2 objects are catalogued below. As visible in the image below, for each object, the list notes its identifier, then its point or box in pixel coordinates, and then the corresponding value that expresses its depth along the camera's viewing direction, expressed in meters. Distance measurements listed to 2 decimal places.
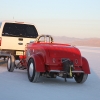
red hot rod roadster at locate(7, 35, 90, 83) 9.02
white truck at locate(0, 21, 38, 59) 12.71
